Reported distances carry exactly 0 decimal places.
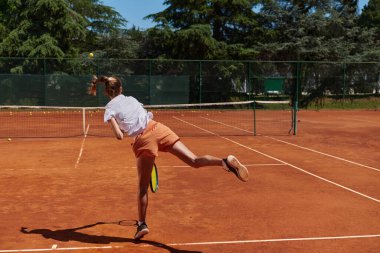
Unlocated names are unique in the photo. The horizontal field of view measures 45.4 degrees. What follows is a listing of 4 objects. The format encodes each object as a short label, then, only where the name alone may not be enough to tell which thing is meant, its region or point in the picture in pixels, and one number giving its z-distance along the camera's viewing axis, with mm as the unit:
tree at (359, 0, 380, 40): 44531
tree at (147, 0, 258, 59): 30766
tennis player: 4469
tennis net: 16188
